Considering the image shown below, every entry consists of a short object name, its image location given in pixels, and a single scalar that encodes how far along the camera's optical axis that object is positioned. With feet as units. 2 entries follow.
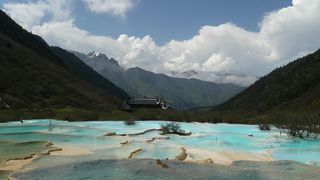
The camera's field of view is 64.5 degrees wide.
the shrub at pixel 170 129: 56.26
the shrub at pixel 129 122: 73.95
